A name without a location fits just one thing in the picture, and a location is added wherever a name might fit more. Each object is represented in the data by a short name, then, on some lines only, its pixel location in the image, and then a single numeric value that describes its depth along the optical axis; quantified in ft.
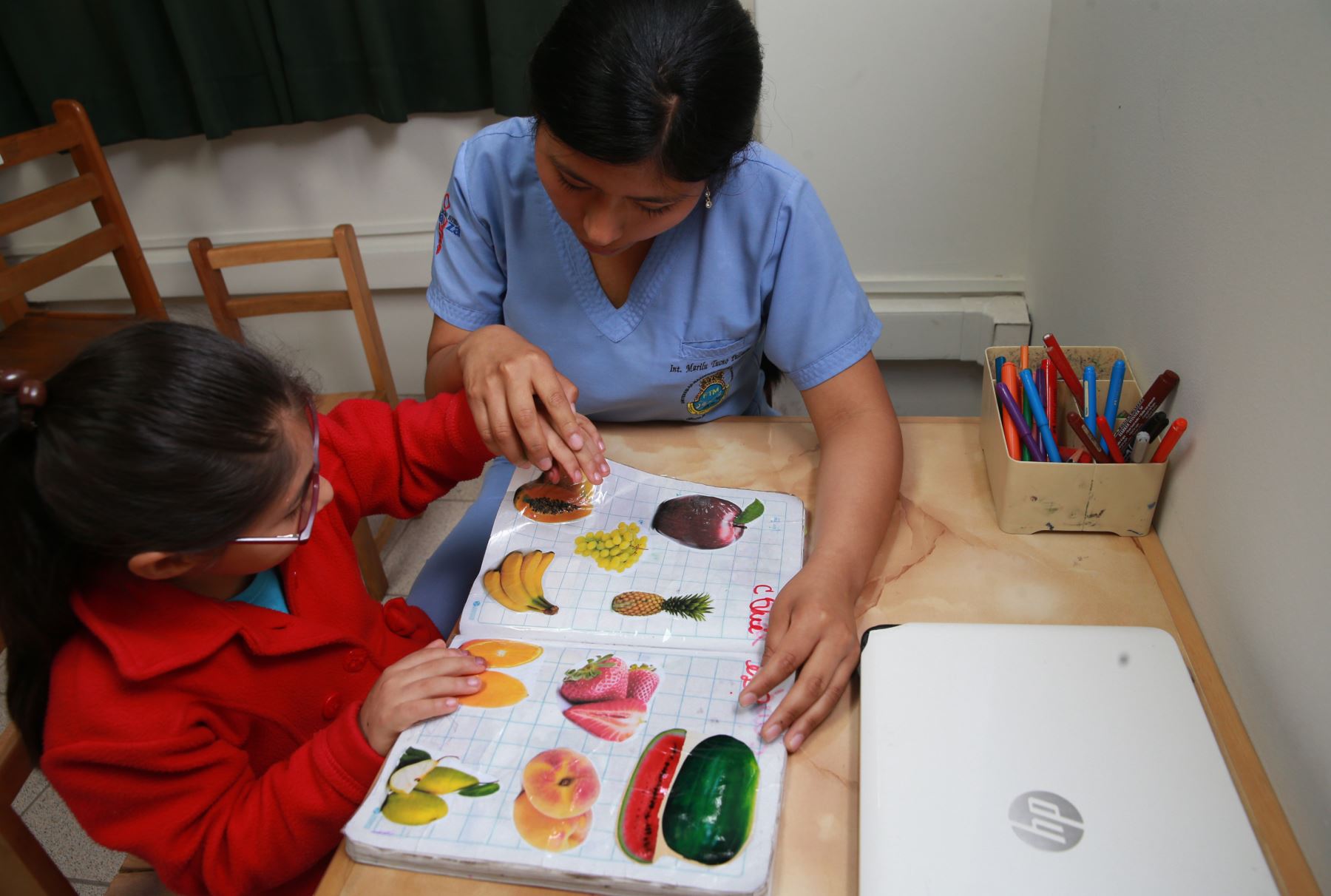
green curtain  5.42
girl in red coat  1.89
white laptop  1.55
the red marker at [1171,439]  2.21
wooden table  1.71
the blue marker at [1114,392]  2.56
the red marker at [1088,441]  2.44
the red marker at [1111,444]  2.40
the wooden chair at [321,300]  4.99
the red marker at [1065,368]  2.61
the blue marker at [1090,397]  2.56
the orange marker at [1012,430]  2.54
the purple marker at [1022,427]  2.53
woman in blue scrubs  2.13
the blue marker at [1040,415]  2.52
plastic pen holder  2.35
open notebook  1.67
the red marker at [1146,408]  2.34
